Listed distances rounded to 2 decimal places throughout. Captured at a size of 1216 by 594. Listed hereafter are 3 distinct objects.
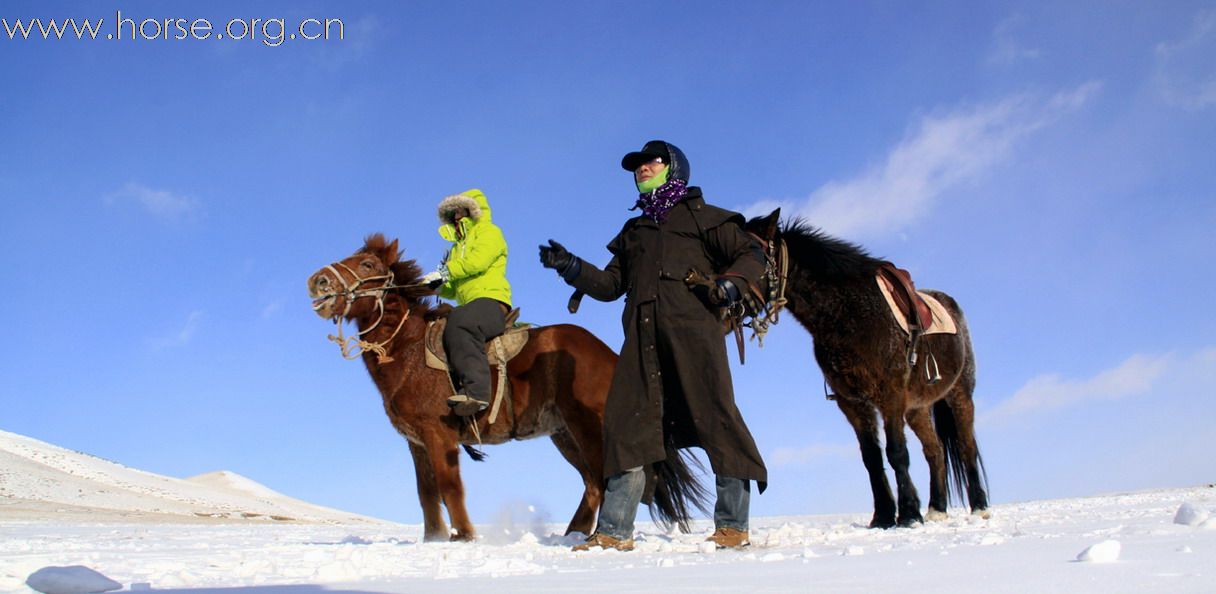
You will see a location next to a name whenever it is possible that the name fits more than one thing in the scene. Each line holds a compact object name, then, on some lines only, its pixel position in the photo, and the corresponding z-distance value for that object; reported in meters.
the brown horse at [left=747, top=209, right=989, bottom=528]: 6.17
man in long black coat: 4.70
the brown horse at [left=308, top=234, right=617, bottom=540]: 6.26
